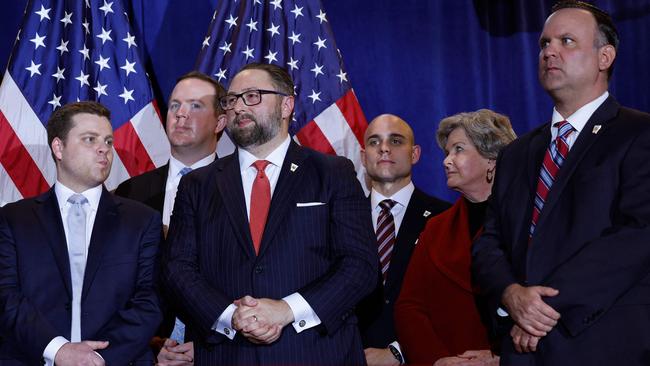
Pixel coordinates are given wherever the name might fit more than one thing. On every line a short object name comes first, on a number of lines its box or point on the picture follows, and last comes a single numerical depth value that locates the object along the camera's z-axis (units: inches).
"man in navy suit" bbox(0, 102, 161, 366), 113.9
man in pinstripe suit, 109.8
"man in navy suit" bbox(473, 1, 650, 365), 93.0
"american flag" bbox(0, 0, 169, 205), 171.0
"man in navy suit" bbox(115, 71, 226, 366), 154.0
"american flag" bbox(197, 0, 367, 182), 180.2
